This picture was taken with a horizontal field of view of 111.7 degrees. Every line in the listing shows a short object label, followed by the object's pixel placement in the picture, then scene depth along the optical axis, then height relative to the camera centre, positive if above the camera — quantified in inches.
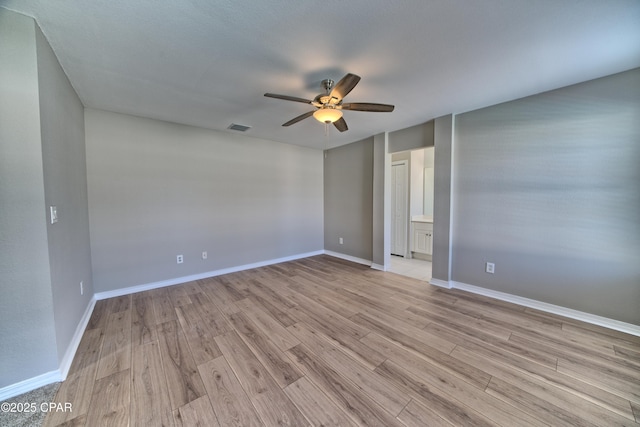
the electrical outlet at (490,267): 110.3 -33.1
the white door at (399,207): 191.8 -3.5
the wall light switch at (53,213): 61.5 -2.7
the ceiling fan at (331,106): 76.2 +36.4
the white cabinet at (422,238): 176.6 -29.5
